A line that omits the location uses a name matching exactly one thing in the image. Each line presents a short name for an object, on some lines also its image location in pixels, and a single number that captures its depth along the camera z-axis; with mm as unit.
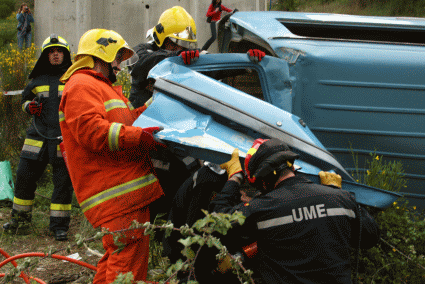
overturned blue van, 5590
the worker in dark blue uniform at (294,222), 3551
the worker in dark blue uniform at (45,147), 7637
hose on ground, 4627
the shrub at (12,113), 10578
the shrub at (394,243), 5102
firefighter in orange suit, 4234
